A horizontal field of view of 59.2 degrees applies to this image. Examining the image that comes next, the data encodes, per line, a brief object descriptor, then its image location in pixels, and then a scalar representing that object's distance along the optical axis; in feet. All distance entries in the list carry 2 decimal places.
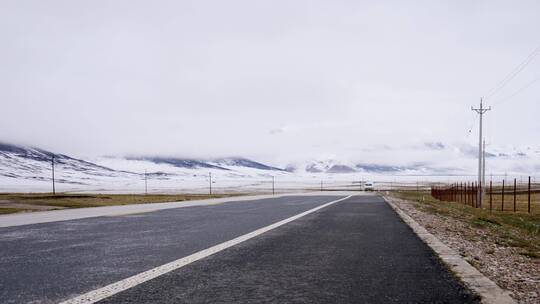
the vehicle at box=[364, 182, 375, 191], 298.68
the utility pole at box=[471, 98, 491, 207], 126.72
